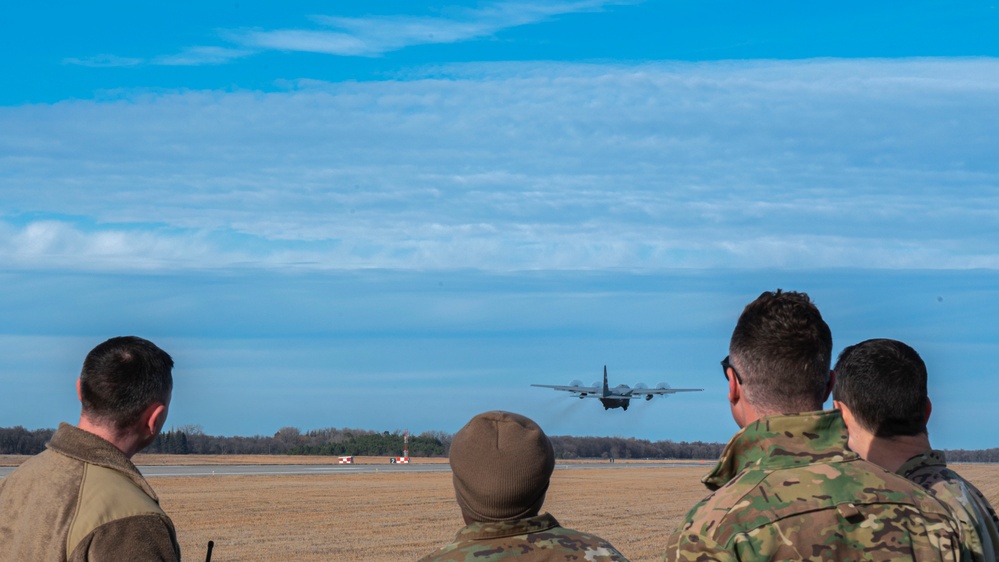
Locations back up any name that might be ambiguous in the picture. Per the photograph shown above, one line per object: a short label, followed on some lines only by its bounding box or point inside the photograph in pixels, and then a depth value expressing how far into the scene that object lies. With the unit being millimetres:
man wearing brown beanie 3273
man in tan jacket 3574
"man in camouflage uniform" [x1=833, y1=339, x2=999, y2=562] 4160
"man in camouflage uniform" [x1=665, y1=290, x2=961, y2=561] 2980
